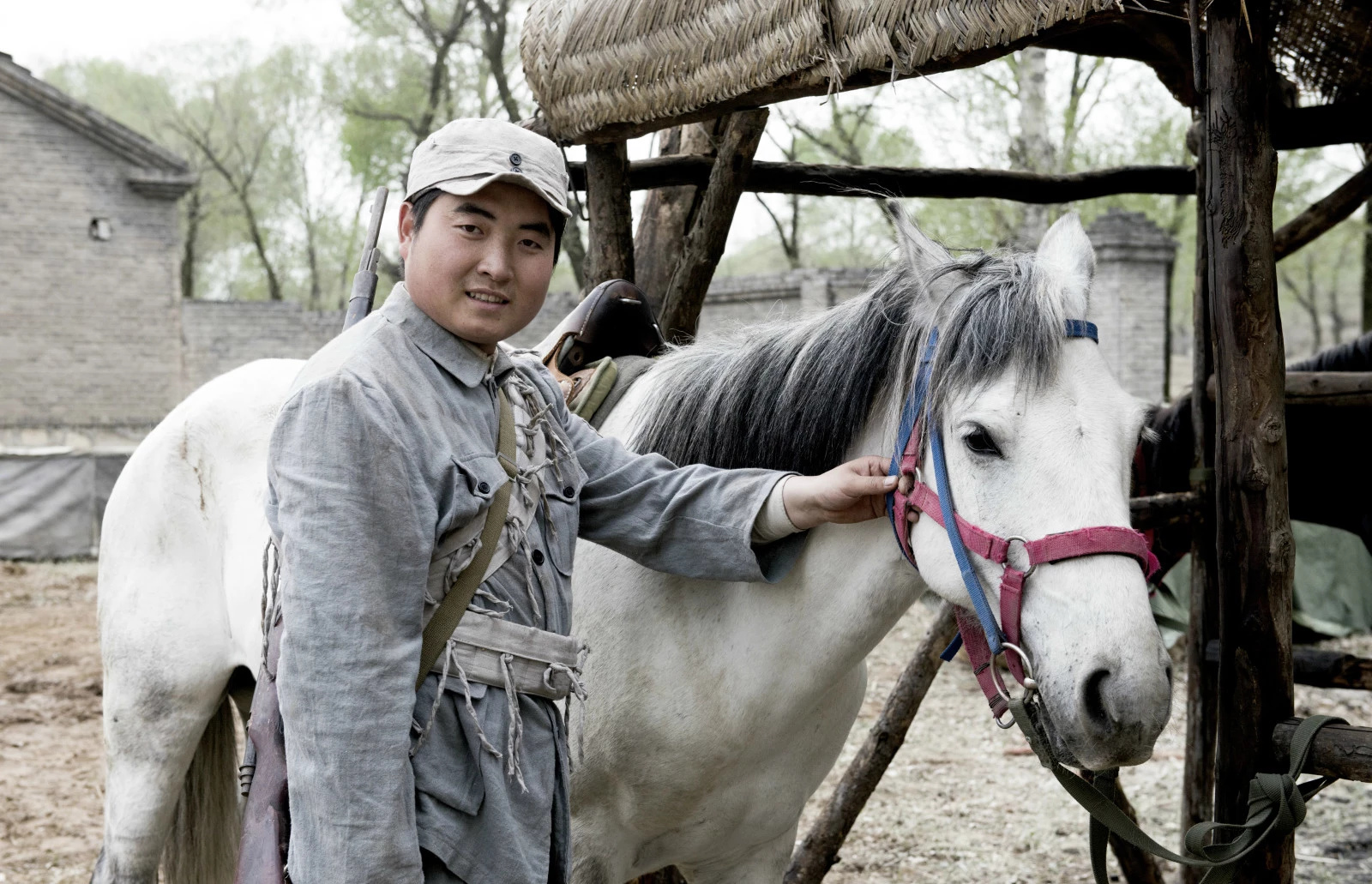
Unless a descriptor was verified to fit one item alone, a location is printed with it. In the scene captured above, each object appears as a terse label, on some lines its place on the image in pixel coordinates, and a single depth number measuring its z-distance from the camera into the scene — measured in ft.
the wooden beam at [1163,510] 9.73
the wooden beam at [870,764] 11.15
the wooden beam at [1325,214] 12.00
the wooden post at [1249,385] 6.85
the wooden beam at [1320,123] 10.64
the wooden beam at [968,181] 12.35
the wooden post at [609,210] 10.74
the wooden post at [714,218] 10.86
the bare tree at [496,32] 49.88
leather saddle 9.33
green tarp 25.12
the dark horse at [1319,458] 13.24
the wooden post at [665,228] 12.88
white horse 5.28
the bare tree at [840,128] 39.75
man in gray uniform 4.66
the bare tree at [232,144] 96.43
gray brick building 61.98
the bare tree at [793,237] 52.37
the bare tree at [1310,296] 96.43
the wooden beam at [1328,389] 9.34
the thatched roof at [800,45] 7.07
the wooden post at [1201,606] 10.11
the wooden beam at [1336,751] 6.67
